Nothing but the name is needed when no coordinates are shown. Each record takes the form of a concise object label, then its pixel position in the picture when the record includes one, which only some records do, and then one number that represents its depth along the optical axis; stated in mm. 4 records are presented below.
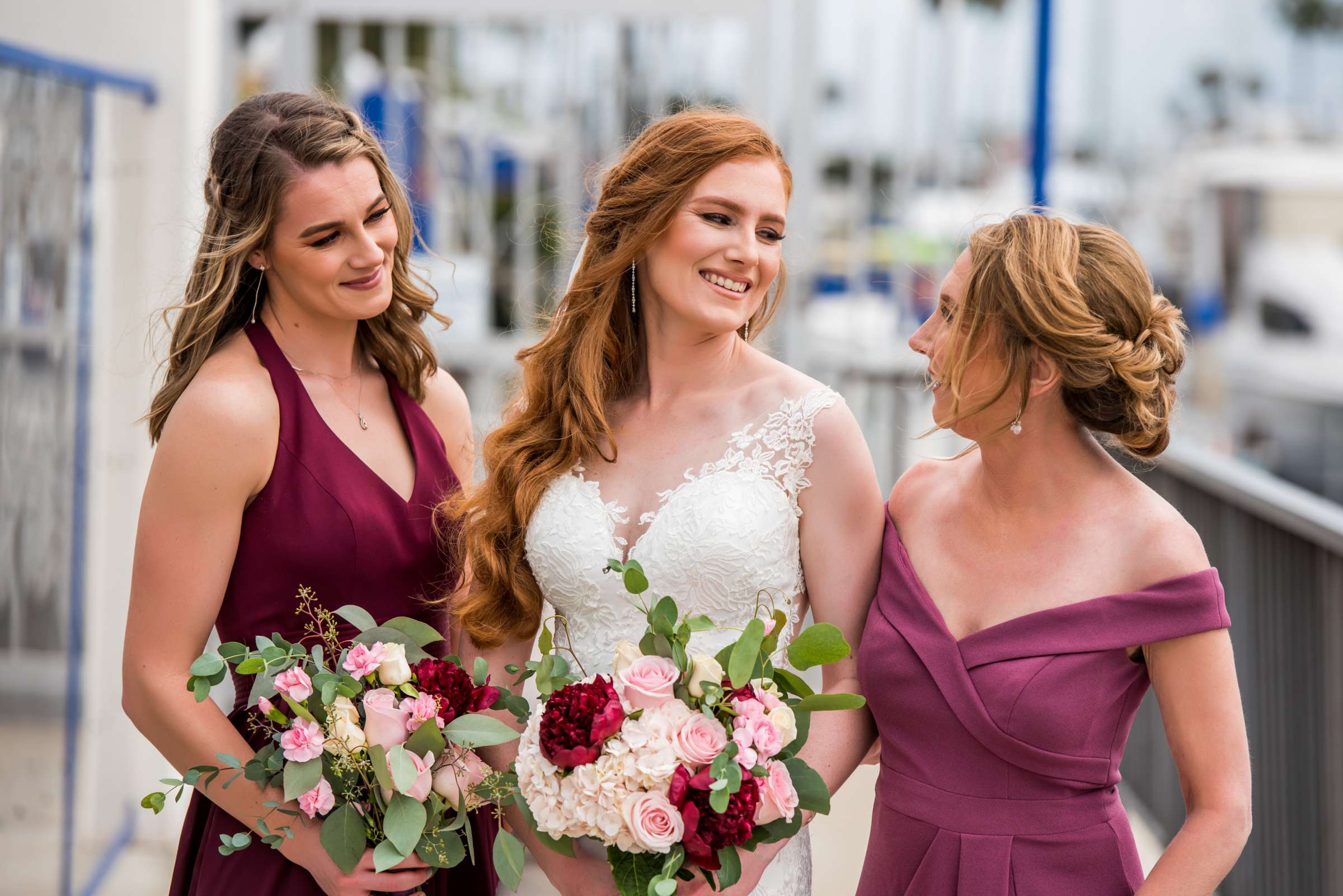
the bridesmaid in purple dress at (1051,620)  2092
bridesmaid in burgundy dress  2355
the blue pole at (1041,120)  5691
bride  2436
